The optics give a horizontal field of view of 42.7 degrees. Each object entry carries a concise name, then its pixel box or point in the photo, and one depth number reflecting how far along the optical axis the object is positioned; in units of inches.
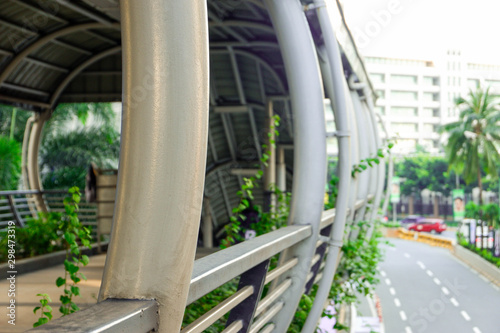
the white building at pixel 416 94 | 3371.1
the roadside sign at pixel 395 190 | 2191.2
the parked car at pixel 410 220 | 2404.2
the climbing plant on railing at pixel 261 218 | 158.4
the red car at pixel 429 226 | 2321.6
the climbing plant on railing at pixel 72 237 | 88.6
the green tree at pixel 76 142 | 901.2
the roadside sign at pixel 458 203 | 2194.9
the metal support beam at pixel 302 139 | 123.0
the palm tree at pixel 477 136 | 1729.8
